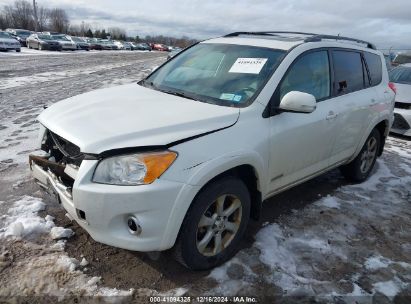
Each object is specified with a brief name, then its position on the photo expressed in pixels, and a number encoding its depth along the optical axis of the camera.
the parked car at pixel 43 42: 34.97
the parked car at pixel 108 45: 51.28
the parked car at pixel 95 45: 49.04
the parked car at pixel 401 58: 15.06
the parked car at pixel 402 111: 8.05
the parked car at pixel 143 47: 66.29
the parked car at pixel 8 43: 28.28
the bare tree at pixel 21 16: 72.27
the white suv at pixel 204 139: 2.59
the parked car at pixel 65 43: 36.69
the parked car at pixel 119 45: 55.96
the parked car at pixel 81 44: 41.96
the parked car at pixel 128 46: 59.21
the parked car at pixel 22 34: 40.47
